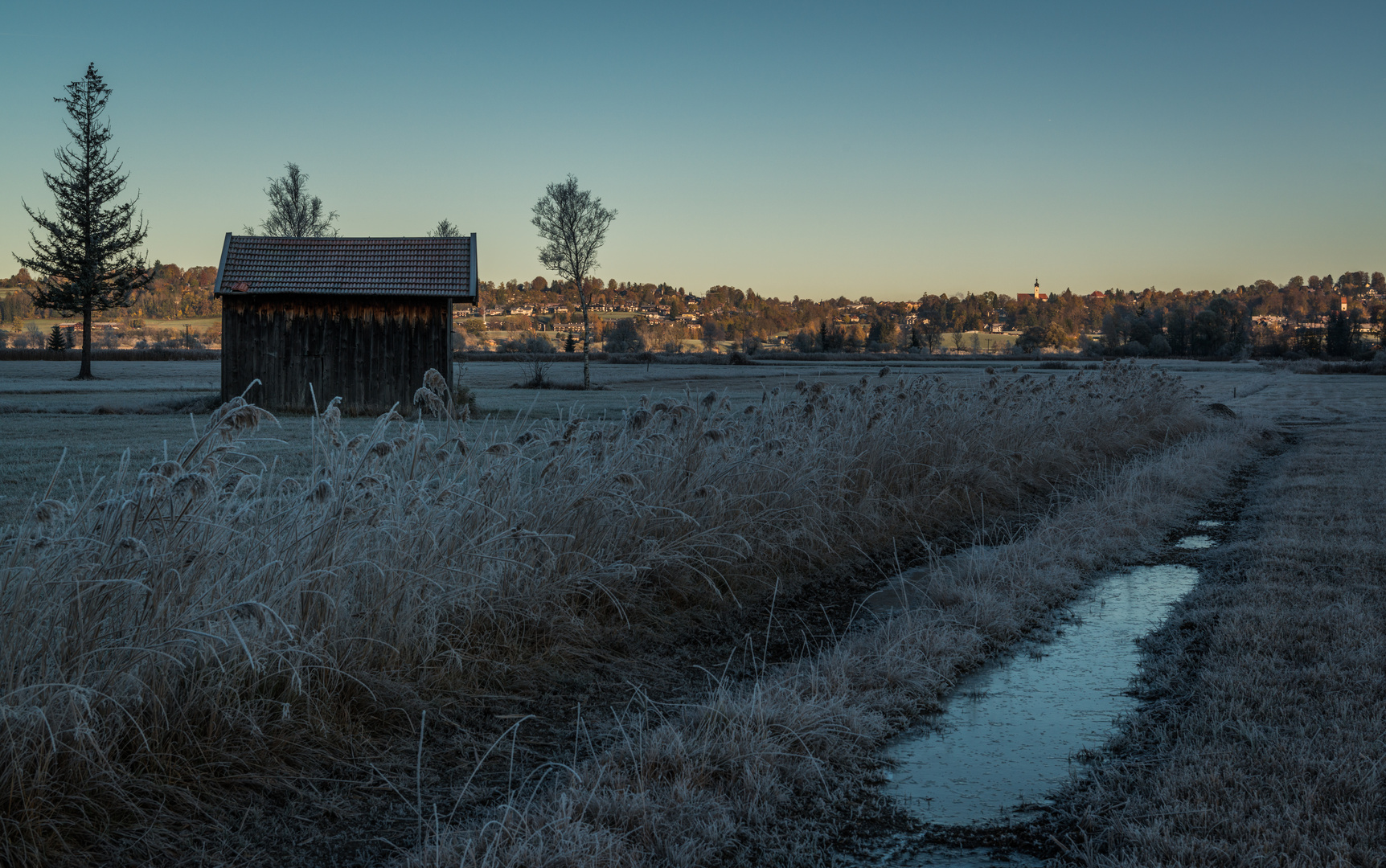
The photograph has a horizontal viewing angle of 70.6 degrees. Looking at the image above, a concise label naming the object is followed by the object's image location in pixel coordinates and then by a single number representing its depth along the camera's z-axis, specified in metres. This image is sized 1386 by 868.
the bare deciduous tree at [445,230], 51.38
